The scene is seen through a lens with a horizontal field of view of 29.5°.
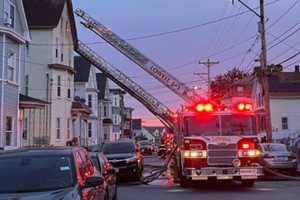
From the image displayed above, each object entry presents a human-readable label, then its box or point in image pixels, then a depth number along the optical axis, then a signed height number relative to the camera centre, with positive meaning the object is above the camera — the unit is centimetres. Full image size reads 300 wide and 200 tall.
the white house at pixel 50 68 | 4378 +685
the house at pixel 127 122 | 10699 +689
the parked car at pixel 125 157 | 2275 -12
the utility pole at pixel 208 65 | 7336 +1141
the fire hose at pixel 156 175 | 2192 -87
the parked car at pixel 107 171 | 1185 -36
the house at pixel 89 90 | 6228 +724
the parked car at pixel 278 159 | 2456 -31
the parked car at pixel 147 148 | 6388 +65
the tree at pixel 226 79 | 9225 +1227
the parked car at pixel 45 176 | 742 -29
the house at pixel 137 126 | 14584 +739
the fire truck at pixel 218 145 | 1722 +24
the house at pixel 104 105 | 7738 +685
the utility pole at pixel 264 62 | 3091 +515
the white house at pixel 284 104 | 5553 +468
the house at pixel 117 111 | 9281 +743
